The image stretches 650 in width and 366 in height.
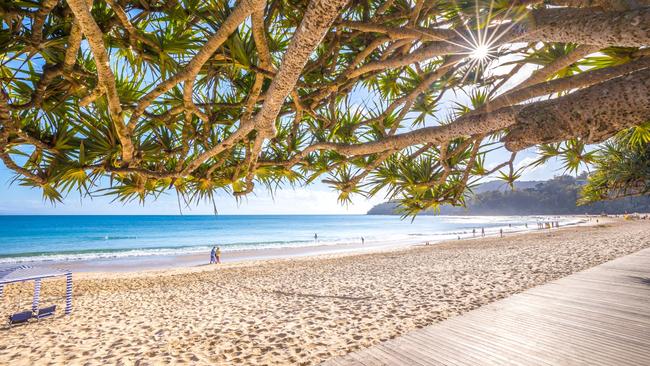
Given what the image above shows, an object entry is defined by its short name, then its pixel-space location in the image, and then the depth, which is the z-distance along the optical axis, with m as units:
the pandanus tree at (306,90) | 0.95
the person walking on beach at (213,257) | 15.19
